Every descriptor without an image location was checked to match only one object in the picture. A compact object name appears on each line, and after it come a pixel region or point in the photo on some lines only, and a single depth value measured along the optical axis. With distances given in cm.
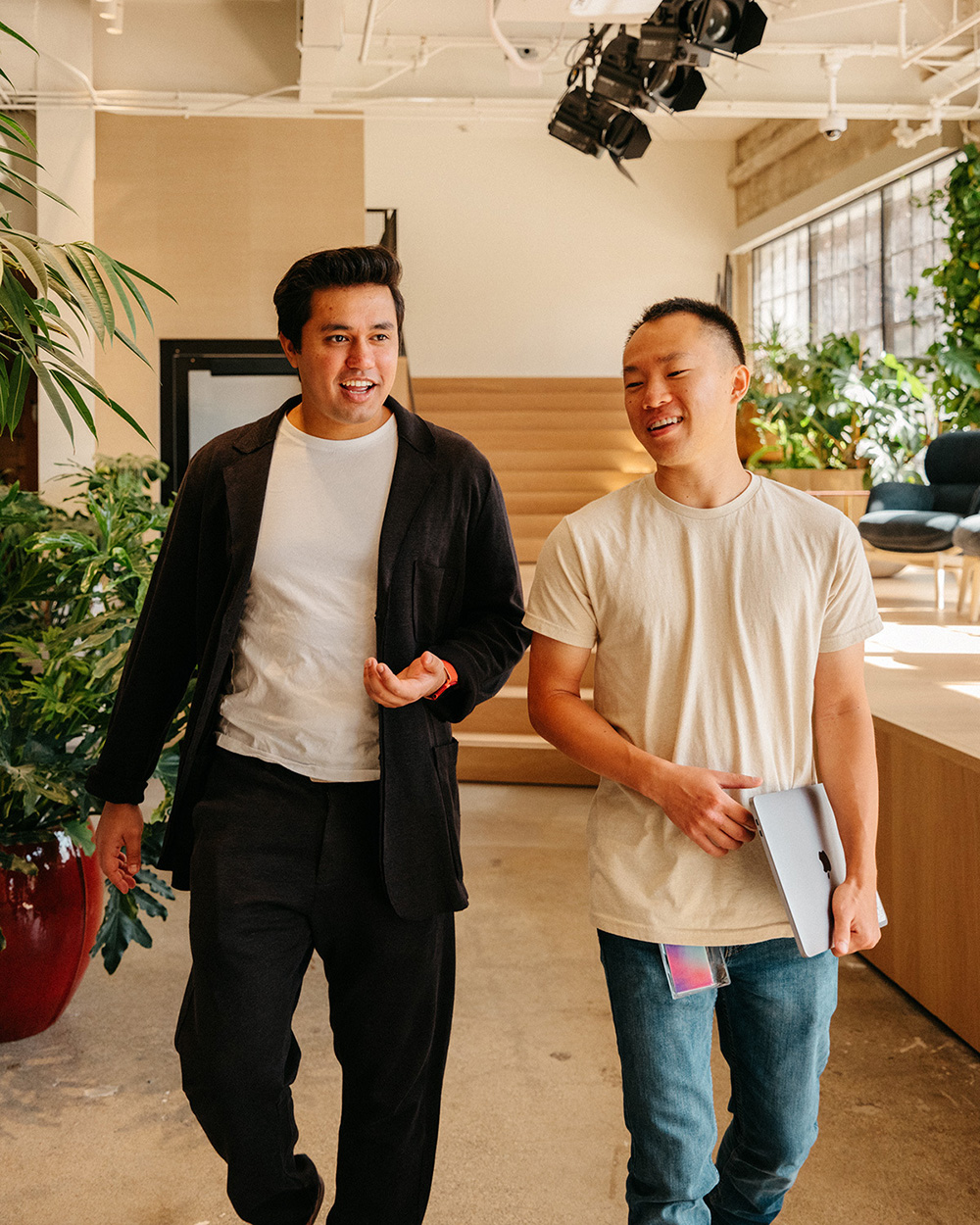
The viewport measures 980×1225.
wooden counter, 260
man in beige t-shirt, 141
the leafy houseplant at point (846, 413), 869
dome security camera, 739
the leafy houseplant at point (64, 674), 242
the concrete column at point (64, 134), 695
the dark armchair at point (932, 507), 638
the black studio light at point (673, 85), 572
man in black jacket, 157
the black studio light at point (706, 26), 516
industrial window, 962
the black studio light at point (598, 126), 635
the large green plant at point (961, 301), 808
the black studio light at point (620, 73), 586
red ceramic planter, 259
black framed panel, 763
